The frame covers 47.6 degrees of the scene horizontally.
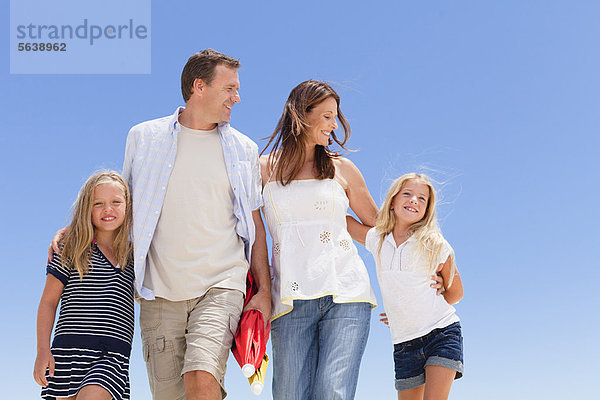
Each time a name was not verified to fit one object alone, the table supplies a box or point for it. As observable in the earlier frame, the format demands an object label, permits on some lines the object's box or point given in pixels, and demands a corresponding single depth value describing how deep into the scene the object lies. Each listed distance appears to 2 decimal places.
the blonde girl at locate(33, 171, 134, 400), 4.55
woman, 4.69
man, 4.70
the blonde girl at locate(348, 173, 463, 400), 4.87
